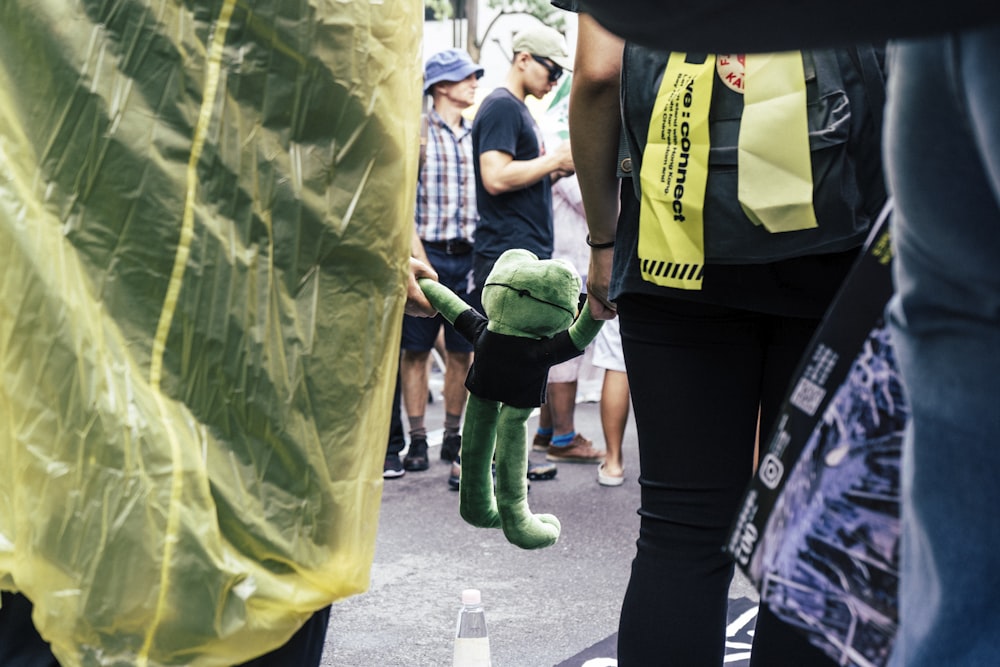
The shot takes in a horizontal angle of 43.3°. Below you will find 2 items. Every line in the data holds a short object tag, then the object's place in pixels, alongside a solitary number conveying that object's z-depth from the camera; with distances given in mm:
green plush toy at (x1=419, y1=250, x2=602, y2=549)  2297
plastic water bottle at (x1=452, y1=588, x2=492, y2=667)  2680
